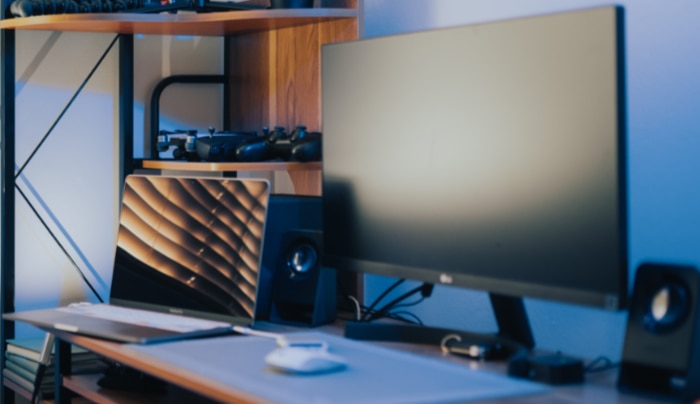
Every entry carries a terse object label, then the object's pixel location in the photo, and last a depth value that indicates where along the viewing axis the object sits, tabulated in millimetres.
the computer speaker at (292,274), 2029
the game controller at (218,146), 2287
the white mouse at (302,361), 1465
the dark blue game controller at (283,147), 2225
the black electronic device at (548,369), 1459
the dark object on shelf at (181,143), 2365
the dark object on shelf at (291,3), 2268
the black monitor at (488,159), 1435
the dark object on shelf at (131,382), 2029
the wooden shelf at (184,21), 2262
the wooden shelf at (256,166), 2229
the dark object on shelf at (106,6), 2424
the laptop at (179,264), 1930
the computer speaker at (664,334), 1359
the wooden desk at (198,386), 1380
